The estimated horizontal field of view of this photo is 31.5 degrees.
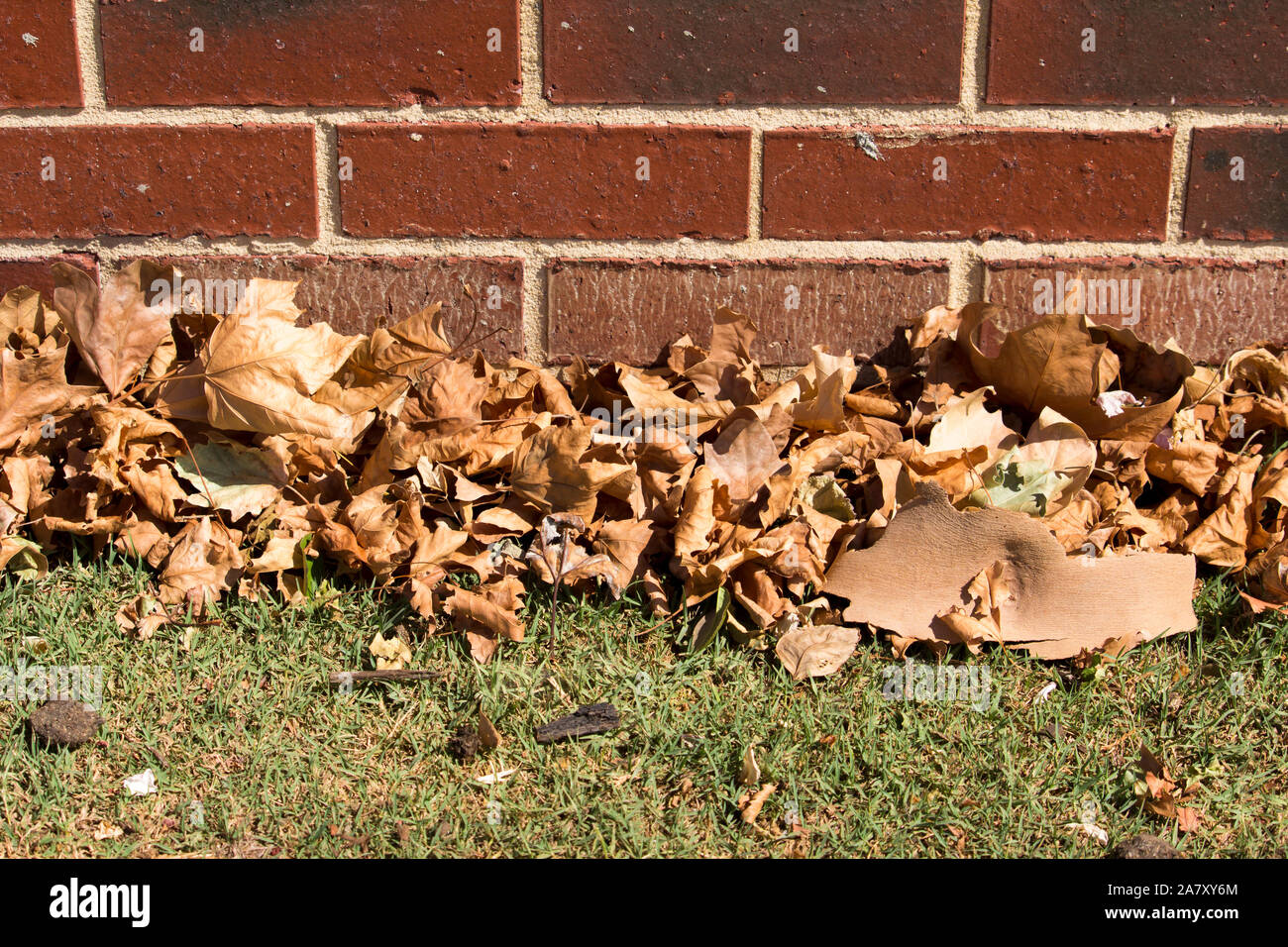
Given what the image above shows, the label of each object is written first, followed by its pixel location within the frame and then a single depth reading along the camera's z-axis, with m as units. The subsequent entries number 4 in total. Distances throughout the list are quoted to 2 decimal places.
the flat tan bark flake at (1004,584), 1.16
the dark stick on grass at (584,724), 1.11
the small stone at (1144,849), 1.07
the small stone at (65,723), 1.10
